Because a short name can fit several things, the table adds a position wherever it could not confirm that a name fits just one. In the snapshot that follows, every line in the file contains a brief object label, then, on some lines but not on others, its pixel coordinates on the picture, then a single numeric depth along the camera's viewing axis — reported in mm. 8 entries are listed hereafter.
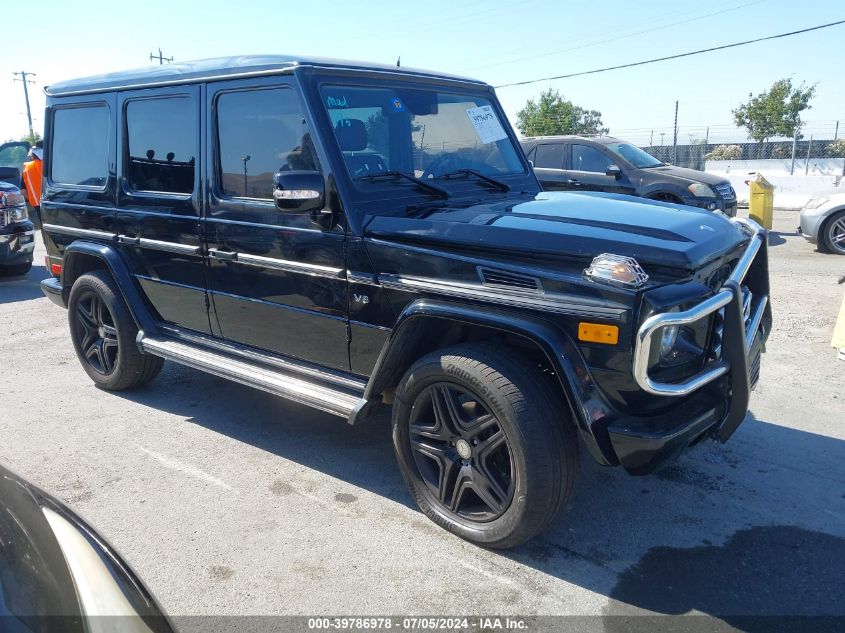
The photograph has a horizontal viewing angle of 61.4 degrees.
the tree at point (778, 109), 39375
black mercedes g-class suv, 2865
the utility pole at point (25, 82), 60875
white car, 10359
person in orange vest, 11633
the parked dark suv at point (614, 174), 11180
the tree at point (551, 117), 40469
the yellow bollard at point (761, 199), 12531
